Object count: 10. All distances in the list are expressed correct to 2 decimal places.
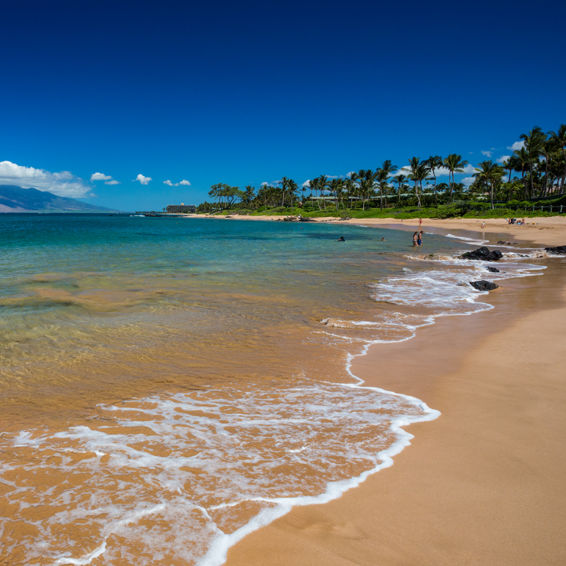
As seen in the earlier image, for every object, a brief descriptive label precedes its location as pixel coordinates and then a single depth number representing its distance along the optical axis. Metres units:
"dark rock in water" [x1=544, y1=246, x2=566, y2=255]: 26.12
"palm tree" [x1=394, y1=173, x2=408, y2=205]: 109.11
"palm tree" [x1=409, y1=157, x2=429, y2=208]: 95.44
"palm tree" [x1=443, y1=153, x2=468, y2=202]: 88.05
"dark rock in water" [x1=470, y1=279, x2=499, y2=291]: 13.77
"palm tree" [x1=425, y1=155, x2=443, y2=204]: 93.06
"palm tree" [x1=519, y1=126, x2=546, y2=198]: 72.38
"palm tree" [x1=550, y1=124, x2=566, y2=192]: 66.94
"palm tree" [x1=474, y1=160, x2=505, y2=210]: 77.86
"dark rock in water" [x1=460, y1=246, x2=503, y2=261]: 23.33
